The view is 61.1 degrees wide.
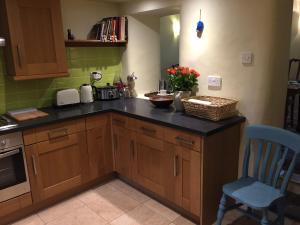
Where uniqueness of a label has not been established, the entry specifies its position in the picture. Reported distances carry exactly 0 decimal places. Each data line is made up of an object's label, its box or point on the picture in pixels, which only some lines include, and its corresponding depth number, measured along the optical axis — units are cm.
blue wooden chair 166
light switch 207
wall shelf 276
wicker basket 204
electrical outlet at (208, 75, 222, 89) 233
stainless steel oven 205
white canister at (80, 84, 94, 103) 289
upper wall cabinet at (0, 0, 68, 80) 220
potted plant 240
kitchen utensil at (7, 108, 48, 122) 233
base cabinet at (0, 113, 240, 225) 200
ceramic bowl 256
